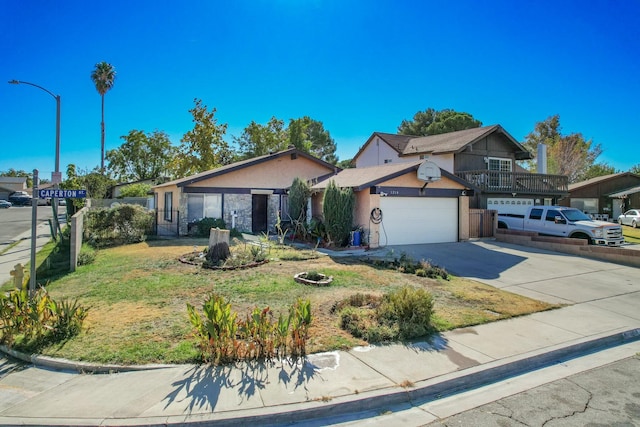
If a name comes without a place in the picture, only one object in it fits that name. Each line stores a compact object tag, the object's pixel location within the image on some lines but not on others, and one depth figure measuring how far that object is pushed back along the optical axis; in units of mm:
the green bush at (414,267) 10439
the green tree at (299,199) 18516
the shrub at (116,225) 15758
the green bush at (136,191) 34938
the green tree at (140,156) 48094
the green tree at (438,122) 40969
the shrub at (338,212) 15070
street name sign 6785
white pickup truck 16016
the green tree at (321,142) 53625
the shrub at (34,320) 5520
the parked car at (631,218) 27797
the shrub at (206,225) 18391
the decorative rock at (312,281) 8875
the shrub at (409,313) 5996
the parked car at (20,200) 56906
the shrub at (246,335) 4973
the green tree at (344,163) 53875
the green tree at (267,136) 39094
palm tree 47062
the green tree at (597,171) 44128
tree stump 11203
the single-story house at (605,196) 33094
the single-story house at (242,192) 18906
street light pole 15817
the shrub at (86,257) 11666
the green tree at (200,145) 33281
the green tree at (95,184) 30594
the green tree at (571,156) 41375
